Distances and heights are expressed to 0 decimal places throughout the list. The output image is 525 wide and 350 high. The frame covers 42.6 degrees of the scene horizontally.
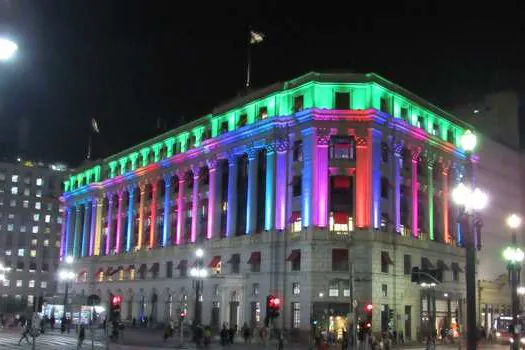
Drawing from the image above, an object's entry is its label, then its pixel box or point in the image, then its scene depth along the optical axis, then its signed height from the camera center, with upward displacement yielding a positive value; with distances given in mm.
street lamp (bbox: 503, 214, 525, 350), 31972 +861
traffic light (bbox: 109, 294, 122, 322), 49606 -851
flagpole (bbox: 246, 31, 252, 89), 79312 +27223
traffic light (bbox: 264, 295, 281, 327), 40969 -801
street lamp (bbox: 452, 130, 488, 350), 18484 +2438
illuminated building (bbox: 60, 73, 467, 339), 66688 +9721
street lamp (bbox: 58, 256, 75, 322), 79362 +2207
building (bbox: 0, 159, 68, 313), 166875 +15316
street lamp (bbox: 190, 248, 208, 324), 78381 +2198
